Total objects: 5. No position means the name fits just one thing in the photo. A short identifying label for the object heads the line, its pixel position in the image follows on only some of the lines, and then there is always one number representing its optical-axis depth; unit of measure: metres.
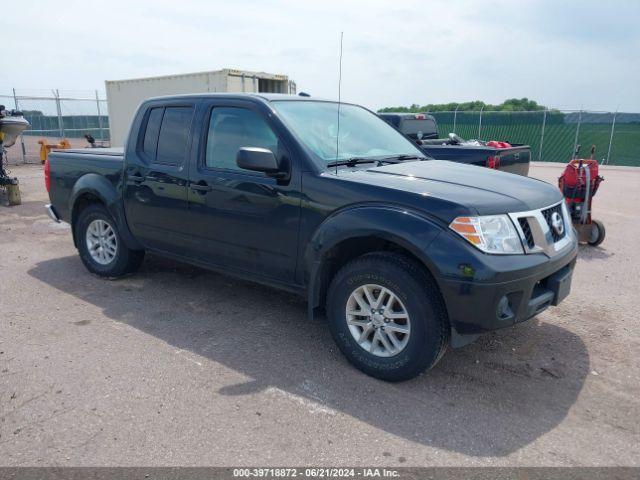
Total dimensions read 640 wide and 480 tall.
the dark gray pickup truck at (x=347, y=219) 3.09
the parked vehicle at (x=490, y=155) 7.10
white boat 10.09
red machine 6.97
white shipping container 14.73
